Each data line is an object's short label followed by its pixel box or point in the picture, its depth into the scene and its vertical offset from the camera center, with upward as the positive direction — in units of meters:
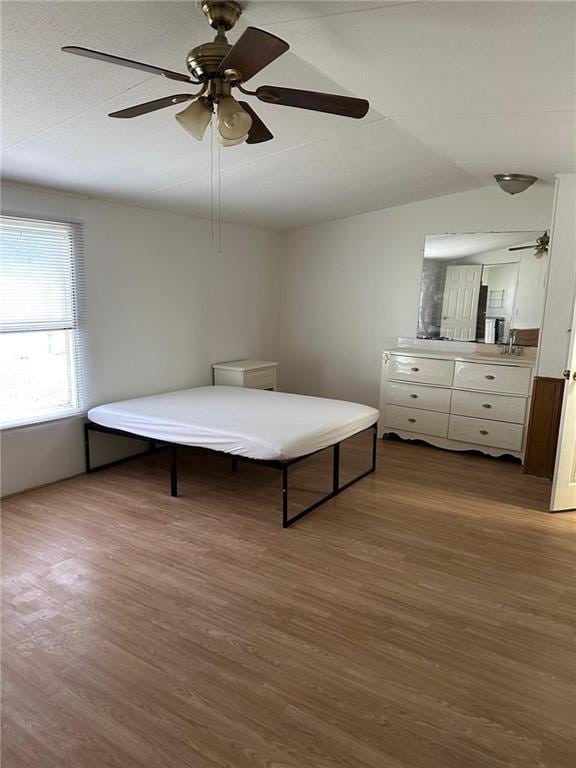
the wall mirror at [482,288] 4.75 +0.22
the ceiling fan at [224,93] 1.68 +0.73
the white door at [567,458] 3.49 -1.00
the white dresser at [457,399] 4.52 -0.82
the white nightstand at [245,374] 5.21 -0.72
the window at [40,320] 3.55 -0.16
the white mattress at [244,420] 3.27 -0.81
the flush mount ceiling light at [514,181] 4.16 +1.05
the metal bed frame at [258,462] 3.23 -1.21
